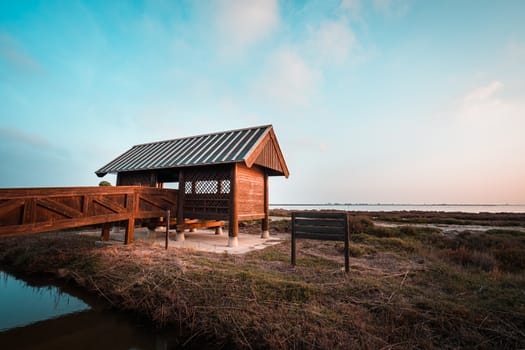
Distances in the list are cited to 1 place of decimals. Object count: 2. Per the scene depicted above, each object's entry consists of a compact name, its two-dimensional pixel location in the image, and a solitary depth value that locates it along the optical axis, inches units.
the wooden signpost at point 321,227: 263.3
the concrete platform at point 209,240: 392.2
